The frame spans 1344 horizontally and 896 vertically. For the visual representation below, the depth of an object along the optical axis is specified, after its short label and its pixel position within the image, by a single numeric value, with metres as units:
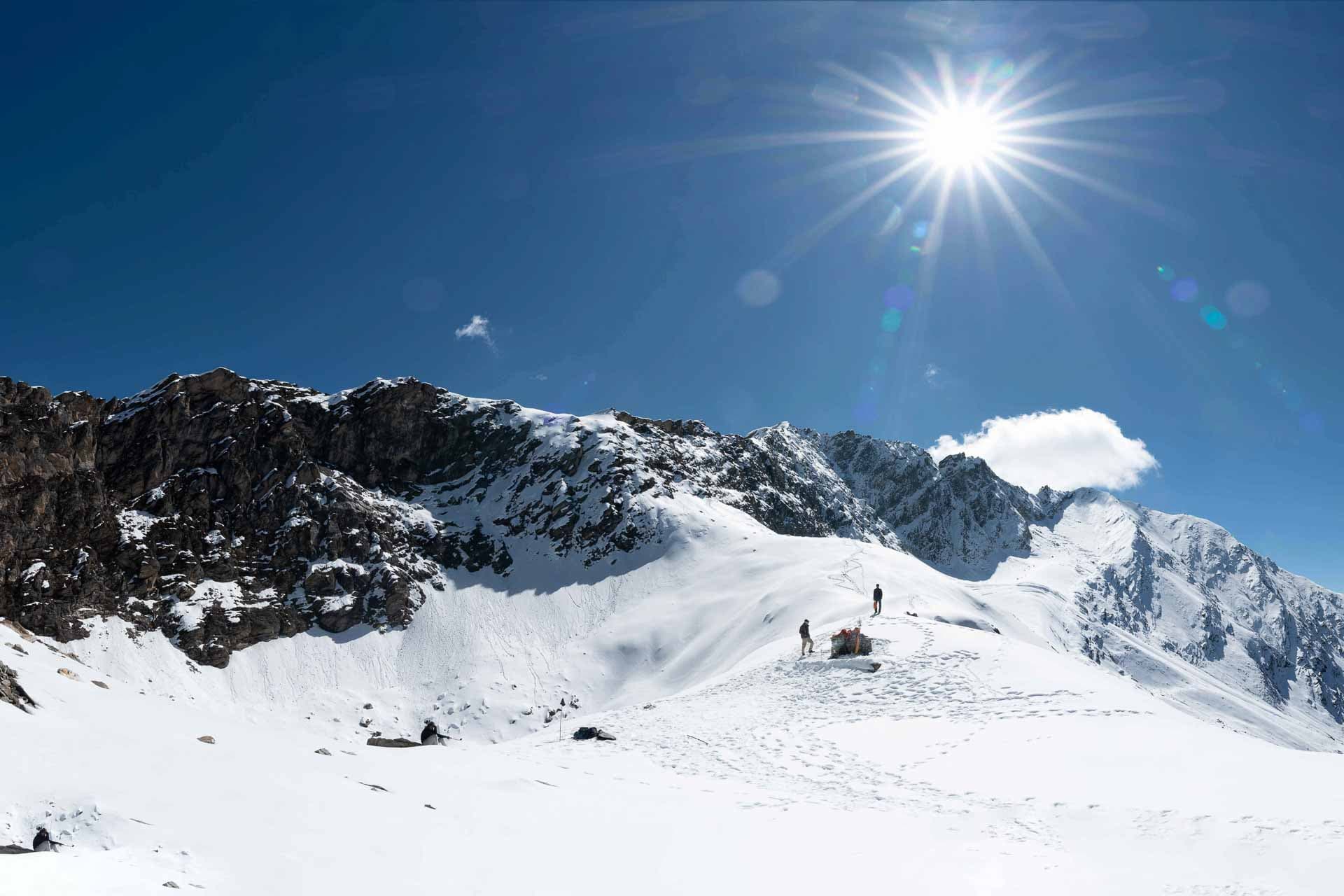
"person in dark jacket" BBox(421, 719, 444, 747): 22.30
